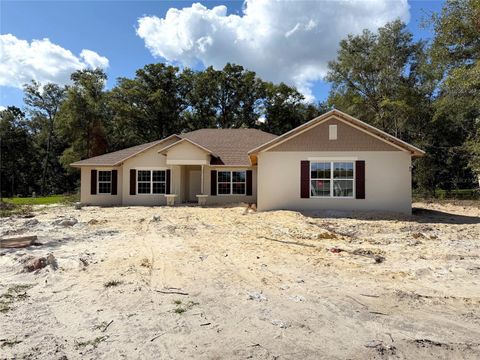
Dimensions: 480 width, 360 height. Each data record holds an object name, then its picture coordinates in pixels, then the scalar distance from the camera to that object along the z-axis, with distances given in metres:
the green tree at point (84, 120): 38.59
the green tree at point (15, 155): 45.19
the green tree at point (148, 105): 39.66
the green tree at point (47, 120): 46.28
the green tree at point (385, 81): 31.27
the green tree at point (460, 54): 17.19
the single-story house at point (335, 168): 16.17
